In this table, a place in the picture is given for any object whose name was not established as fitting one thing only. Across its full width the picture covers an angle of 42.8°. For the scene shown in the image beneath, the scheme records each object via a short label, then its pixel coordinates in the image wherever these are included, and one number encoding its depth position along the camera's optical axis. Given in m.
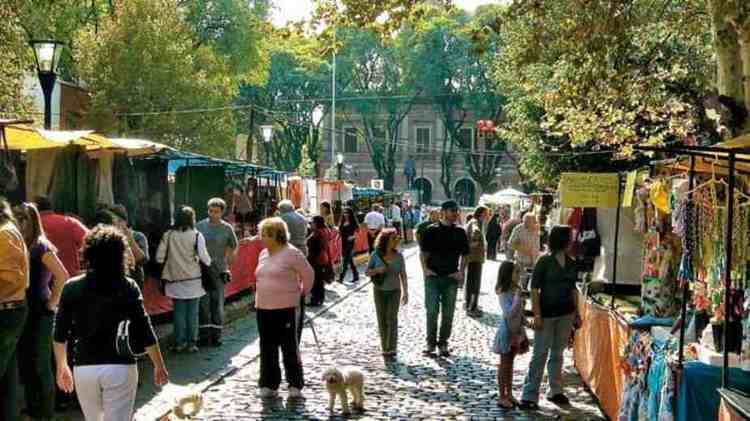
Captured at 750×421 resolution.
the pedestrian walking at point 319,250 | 15.52
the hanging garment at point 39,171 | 11.45
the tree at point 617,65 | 11.62
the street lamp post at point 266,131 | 30.01
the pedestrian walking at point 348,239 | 21.73
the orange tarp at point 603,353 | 8.12
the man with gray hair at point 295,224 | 13.95
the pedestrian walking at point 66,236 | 8.31
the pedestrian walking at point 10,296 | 6.28
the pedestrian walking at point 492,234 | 29.31
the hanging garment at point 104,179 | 12.38
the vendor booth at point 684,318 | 5.85
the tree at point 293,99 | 67.12
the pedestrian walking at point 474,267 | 15.56
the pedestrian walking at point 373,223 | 26.15
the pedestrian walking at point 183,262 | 10.84
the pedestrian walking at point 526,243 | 14.95
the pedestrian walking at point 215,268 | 11.58
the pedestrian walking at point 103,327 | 5.15
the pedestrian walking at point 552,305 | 8.63
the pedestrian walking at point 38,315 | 7.07
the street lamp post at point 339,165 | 40.22
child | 8.75
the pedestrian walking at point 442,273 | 11.49
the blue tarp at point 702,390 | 5.82
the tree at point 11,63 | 18.06
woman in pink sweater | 8.72
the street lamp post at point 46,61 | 13.00
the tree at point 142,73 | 31.91
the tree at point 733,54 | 8.66
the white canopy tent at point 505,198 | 40.31
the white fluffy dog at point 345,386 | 8.14
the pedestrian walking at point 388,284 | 11.28
